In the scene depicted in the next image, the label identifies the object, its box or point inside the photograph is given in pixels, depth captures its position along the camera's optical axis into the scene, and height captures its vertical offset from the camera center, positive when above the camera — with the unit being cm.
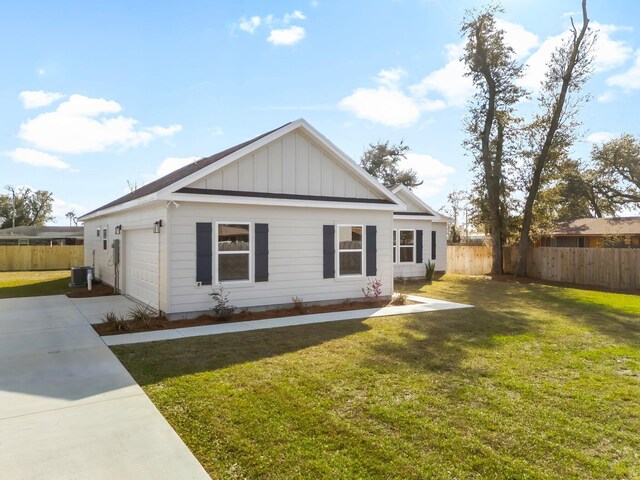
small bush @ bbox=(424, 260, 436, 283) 1834 -145
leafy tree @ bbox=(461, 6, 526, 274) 2006 +705
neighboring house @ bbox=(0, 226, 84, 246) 3575 +52
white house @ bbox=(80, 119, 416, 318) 899 +27
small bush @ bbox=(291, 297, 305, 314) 1002 -169
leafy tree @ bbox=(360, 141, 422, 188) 3925 +766
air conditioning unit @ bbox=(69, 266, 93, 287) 1478 -134
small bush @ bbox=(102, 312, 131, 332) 789 -168
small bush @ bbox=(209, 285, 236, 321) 906 -153
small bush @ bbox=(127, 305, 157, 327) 833 -170
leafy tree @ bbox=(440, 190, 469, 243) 4081 +371
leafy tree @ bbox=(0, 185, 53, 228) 5303 +467
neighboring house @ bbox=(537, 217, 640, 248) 2490 +41
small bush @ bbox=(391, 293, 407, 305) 1141 -175
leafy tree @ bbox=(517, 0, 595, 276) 1841 +624
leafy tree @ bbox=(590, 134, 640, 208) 3061 +568
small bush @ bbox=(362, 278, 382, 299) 1169 -145
